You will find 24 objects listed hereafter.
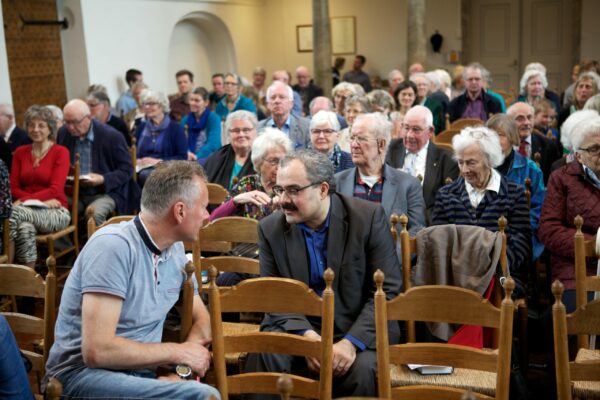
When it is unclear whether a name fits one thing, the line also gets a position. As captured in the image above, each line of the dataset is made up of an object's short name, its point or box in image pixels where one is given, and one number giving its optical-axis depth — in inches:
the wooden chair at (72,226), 199.6
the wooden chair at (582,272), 110.9
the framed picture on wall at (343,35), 557.3
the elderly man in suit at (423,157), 177.8
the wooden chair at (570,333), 93.4
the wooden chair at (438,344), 91.6
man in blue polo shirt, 89.2
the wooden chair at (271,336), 94.6
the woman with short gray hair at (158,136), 255.1
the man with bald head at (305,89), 424.5
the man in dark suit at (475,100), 280.2
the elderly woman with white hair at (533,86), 270.7
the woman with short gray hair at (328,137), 192.1
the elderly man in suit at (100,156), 225.1
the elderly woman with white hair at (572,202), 143.5
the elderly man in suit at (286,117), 229.0
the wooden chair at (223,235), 135.1
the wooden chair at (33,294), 104.9
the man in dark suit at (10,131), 250.1
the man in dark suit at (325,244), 115.6
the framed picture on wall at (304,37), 566.9
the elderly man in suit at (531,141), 206.5
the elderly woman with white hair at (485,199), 144.5
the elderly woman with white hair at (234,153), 191.2
